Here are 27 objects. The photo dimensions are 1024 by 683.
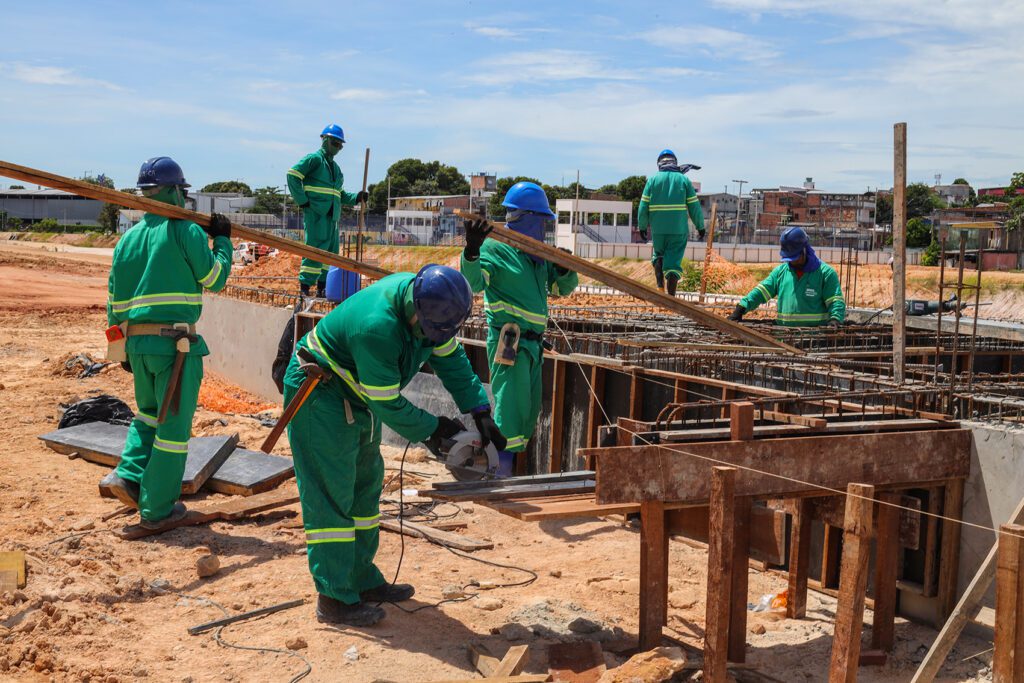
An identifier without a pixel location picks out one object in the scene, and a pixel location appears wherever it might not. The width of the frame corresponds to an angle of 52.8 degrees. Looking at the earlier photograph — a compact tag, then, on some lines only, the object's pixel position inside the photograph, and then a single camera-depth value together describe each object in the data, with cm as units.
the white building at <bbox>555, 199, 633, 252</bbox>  5208
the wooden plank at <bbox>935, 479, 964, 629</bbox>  625
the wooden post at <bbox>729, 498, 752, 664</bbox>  573
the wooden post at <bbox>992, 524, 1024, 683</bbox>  454
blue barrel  1284
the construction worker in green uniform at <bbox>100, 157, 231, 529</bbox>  754
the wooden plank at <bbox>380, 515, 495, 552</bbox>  770
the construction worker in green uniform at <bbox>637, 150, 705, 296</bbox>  1298
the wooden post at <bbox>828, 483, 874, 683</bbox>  496
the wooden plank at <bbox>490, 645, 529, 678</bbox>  527
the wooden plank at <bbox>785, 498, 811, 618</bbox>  620
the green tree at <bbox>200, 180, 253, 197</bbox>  10319
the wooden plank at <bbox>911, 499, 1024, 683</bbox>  482
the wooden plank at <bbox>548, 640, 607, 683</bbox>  542
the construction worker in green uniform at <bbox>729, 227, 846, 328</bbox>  1103
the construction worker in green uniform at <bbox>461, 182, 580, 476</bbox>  777
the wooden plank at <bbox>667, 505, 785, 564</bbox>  566
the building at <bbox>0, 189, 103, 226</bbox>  10062
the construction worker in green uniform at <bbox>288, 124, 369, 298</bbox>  1243
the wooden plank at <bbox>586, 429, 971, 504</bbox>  543
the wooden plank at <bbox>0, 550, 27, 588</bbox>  624
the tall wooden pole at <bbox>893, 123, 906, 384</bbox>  658
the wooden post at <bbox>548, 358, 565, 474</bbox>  947
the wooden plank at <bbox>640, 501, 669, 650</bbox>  573
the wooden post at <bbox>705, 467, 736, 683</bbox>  520
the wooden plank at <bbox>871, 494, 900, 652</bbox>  599
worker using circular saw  549
